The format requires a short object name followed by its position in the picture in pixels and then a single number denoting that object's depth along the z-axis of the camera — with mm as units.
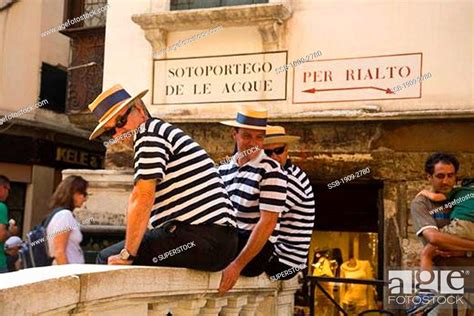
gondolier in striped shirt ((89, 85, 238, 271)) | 2891
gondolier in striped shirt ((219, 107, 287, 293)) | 3320
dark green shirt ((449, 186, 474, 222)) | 3784
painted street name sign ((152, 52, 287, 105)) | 7293
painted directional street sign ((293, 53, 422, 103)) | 6832
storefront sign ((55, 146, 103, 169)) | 11898
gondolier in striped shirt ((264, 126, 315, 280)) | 3859
